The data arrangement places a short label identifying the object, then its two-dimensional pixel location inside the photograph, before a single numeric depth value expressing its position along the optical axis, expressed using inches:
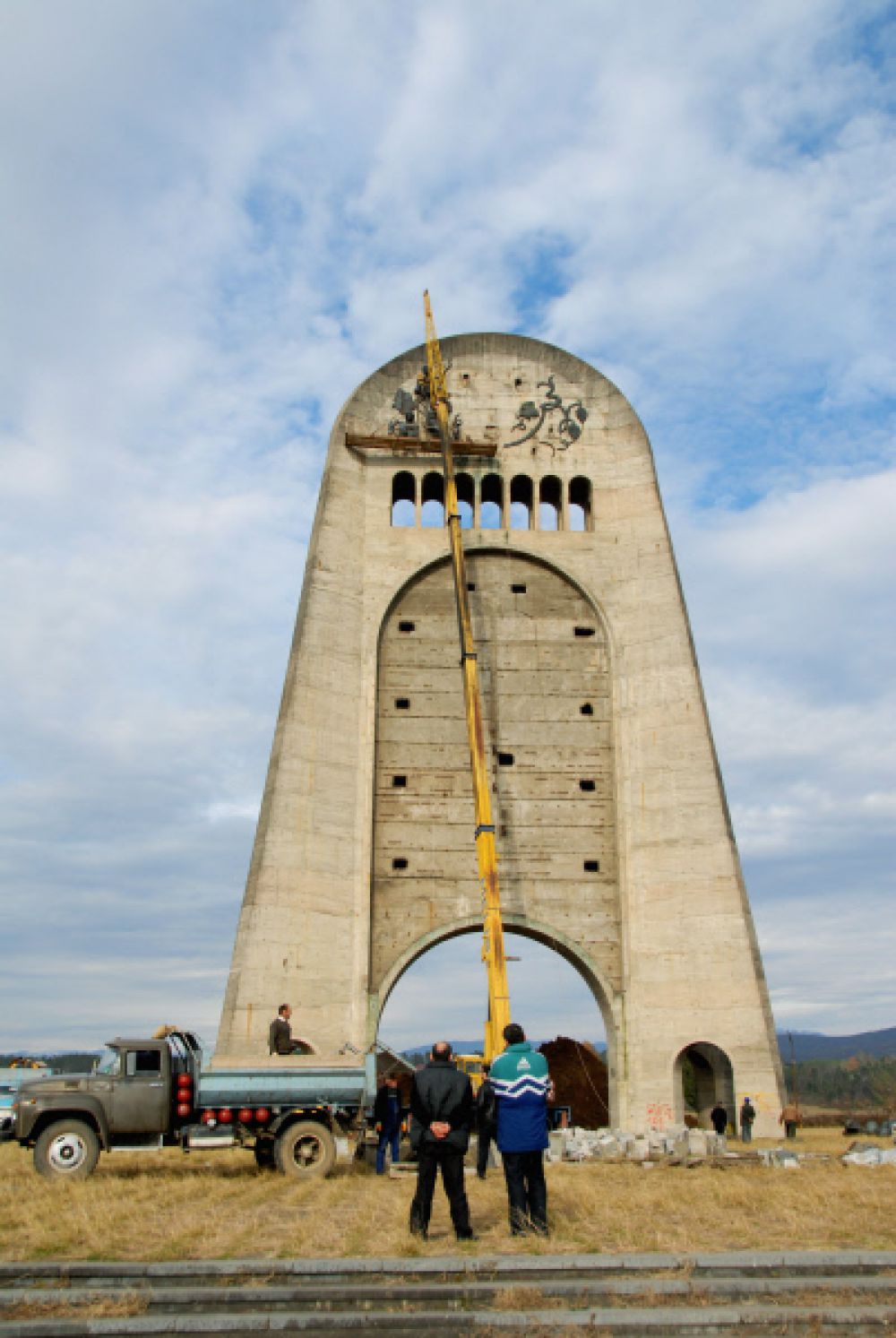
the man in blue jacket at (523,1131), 311.3
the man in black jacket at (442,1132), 304.0
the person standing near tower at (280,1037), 594.9
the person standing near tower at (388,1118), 526.3
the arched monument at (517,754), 927.7
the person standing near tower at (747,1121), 885.2
